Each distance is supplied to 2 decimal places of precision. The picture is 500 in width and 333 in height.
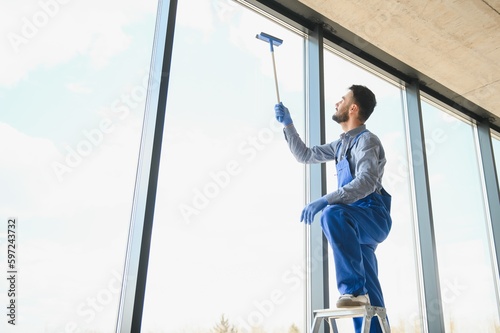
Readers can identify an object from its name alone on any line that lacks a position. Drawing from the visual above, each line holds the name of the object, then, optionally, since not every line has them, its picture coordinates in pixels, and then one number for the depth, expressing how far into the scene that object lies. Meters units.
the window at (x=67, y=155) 2.06
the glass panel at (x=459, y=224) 4.07
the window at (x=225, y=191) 2.51
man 1.91
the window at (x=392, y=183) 3.46
